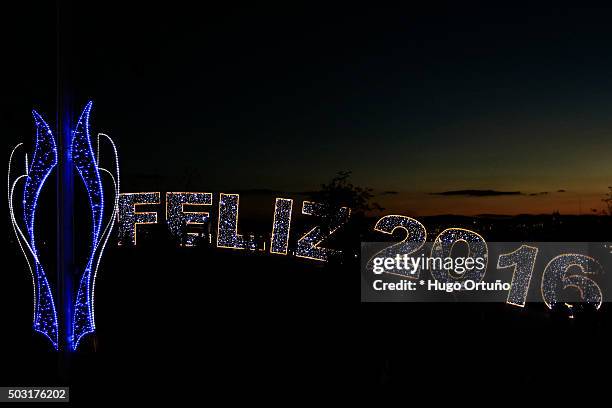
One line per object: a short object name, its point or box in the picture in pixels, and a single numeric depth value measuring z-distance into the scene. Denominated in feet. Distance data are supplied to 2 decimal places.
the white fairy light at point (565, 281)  38.37
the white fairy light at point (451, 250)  38.65
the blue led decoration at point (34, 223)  23.13
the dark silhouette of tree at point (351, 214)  43.09
